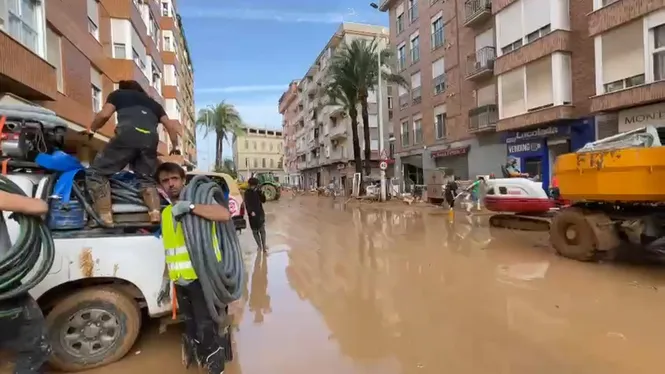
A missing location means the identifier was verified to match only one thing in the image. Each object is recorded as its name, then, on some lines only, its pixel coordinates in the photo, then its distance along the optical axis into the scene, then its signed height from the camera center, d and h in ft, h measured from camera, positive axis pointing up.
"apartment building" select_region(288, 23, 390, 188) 160.66 +23.77
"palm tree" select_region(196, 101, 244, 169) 165.77 +26.56
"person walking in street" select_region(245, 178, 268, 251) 30.81 -1.89
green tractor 110.52 -0.85
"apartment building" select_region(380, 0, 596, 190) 61.62 +17.10
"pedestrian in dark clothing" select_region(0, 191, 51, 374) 8.64 -2.82
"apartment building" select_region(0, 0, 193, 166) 32.94 +15.54
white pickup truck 11.12 -2.79
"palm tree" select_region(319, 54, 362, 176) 93.30 +21.88
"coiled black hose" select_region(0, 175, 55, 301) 8.61 -1.36
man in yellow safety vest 9.89 -2.47
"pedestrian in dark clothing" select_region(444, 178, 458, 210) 61.63 -2.17
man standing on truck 12.00 +1.49
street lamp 85.71 +15.04
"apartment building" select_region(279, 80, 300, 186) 266.57 +38.88
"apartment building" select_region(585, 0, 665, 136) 48.49 +13.60
